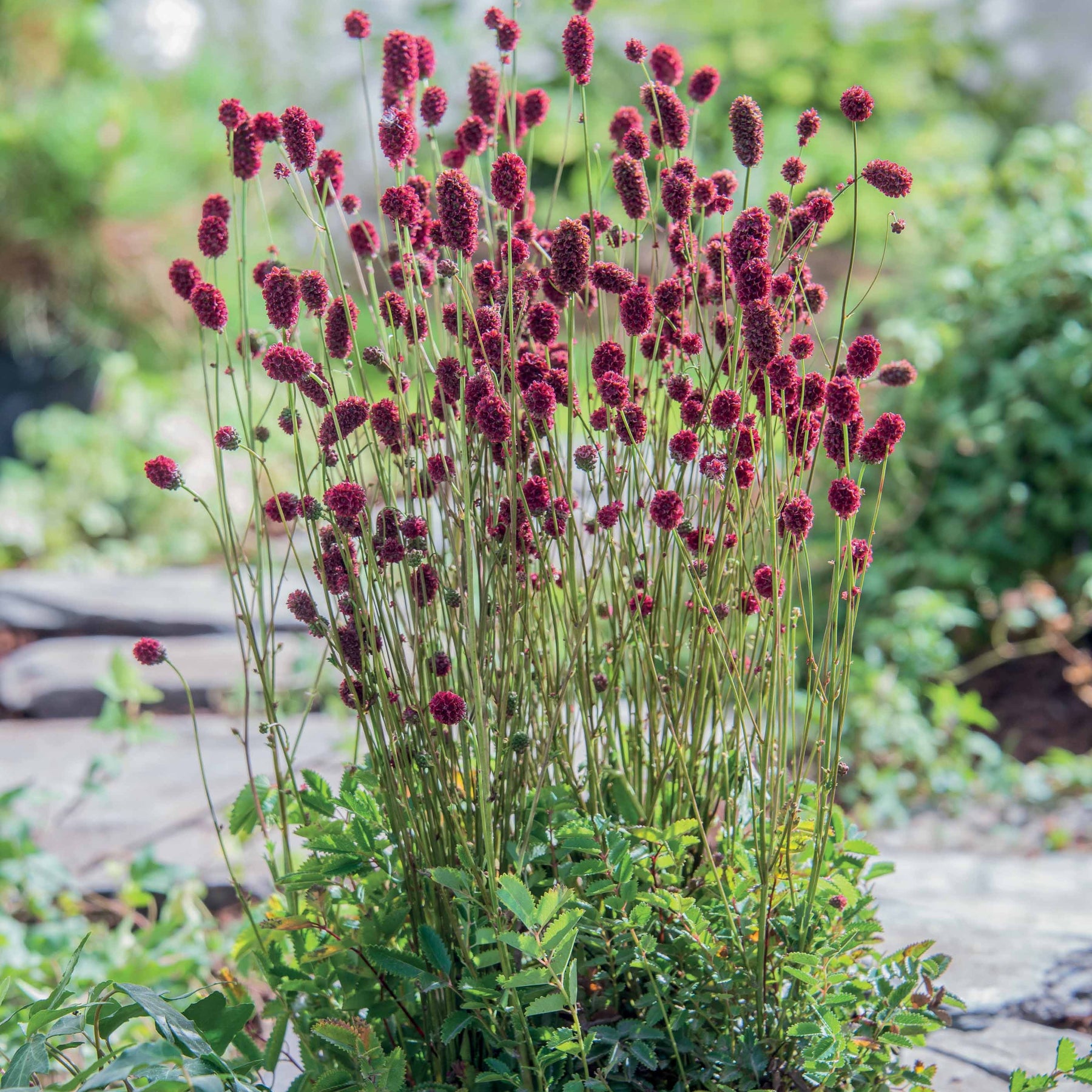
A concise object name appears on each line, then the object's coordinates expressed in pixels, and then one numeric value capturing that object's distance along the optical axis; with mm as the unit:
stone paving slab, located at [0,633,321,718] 3799
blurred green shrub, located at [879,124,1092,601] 3533
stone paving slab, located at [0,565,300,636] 4359
